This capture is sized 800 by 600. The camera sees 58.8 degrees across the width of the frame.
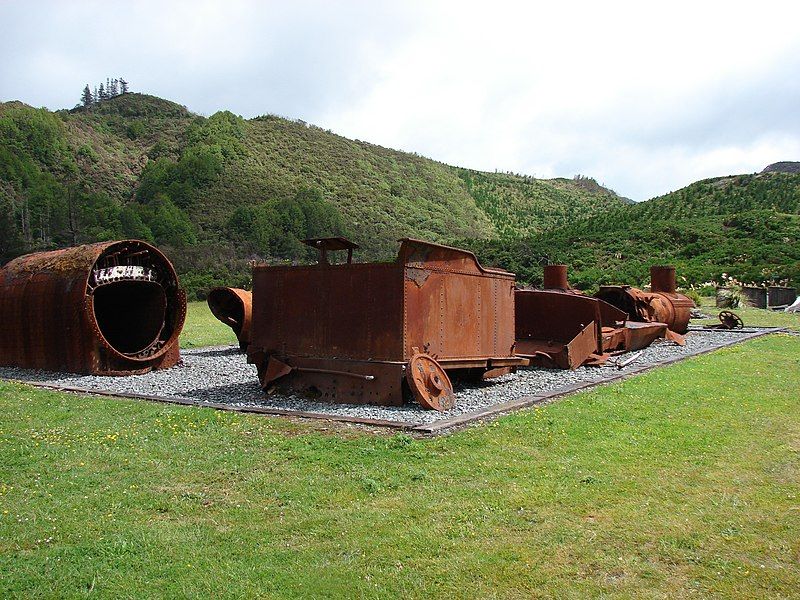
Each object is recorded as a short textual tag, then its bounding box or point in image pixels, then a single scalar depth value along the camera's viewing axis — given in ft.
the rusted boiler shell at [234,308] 48.16
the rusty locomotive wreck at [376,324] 28.35
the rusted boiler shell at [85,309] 39.73
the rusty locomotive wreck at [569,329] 42.94
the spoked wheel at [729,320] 68.74
